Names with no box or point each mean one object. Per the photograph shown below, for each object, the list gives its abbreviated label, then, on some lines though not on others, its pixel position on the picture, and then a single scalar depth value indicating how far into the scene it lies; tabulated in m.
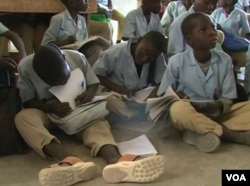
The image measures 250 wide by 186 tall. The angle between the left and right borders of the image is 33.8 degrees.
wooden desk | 2.35
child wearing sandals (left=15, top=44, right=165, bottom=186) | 1.40
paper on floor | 1.64
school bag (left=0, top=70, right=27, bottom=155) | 1.66
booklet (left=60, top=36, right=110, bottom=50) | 2.26
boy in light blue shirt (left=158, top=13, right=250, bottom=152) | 1.74
